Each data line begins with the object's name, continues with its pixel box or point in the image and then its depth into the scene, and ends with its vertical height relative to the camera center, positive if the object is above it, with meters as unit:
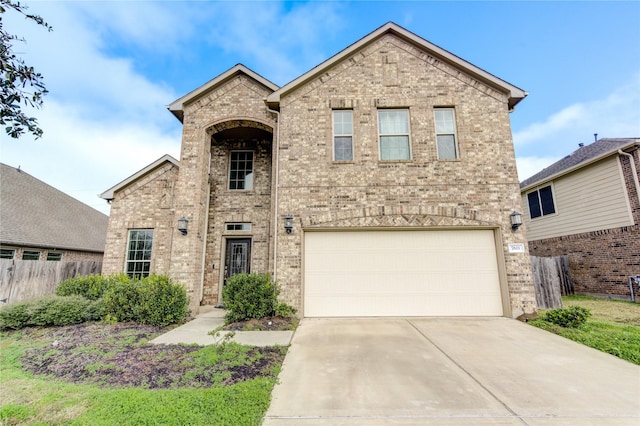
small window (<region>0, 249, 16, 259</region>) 11.31 +0.55
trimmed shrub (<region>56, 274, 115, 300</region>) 7.64 -0.59
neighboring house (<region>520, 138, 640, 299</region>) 9.56 +1.74
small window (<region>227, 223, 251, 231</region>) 9.59 +1.29
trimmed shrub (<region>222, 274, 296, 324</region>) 6.73 -0.84
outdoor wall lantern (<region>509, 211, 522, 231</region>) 7.19 +1.04
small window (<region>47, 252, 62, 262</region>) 13.17 +0.48
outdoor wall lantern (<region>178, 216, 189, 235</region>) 7.98 +1.13
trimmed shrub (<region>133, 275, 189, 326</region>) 6.66 -0.89
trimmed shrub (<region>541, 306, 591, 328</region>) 6.01 -1.22
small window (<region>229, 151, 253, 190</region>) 9.98 +3.33
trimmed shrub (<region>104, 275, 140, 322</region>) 6.76 -0.88
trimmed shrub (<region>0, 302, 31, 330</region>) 6.18 -1.09
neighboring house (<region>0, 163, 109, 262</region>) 11.89 +2.09
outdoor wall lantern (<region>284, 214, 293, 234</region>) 7.34 +1.05
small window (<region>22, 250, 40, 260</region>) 12.08 +0.50
